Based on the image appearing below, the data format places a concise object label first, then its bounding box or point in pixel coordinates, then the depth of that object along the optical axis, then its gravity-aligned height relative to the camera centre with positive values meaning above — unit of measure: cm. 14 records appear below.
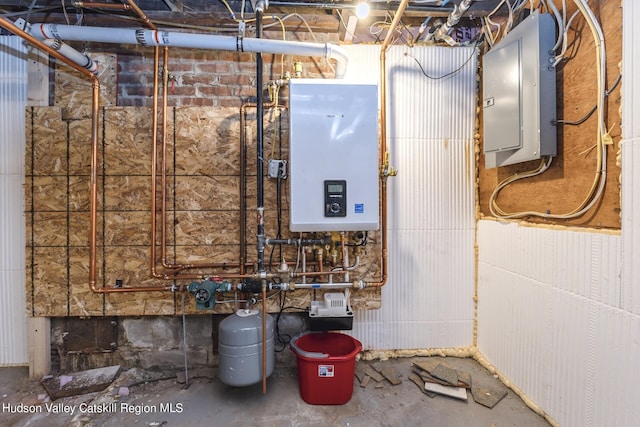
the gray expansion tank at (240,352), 137 -70
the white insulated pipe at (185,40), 140 +92
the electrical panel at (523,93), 128 +60
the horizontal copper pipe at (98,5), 150 +116
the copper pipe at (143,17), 136 +109
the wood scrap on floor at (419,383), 151 -98
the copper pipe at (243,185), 162 +16
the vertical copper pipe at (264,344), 139 -67
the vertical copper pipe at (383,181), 166 +19
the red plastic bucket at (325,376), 139 -85
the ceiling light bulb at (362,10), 143 +108
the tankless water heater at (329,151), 137 +31
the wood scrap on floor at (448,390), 147 -98
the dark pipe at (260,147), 152 +38
